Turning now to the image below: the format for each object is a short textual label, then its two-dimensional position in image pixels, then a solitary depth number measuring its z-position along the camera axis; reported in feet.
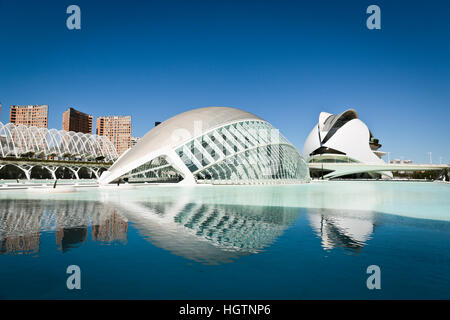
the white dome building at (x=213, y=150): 114.73
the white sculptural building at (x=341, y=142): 292.81
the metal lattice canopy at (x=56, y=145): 199.72
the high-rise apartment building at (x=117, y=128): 574.15
